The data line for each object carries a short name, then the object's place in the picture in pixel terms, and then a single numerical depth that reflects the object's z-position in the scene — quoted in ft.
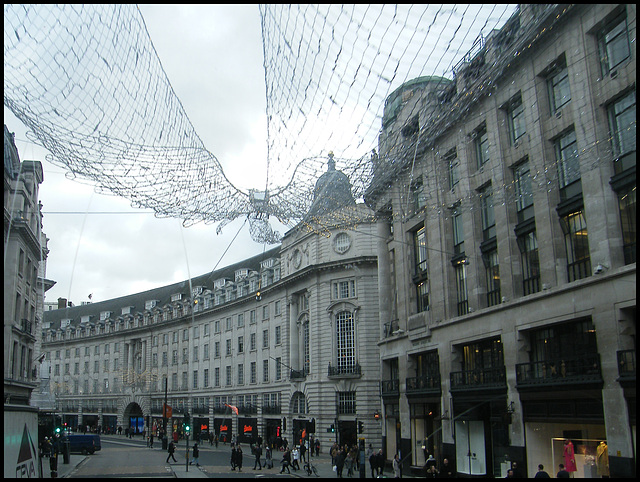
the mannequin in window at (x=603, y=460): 69.21
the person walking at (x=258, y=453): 127.46
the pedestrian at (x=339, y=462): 104.71
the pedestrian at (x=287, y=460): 116.82
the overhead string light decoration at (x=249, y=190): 33.53
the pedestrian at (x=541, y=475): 55.88
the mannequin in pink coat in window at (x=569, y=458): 73.49
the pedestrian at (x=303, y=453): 141.28
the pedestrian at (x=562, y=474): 57.77
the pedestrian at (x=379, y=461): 102.63
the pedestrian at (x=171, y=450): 143.80
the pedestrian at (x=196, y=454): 135.08
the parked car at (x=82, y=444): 172.65
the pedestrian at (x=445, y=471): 79.76
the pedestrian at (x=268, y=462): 134.68
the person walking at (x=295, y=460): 124.66
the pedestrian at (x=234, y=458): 123.30
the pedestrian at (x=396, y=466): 95.06
